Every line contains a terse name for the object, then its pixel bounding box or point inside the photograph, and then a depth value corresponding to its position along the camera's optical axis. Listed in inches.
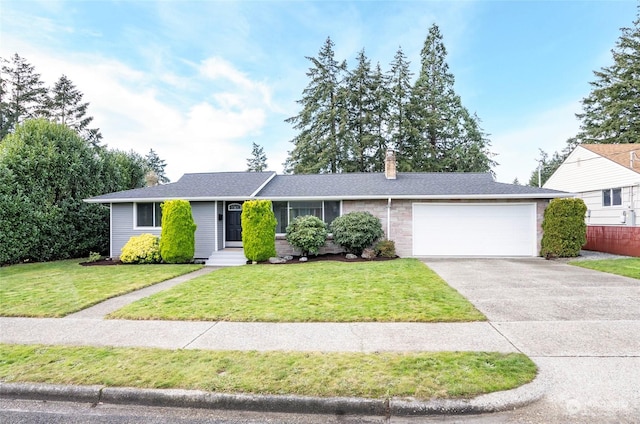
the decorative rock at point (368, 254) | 483.5
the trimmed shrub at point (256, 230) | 468.1
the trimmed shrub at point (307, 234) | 480.4
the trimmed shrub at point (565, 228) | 466.6
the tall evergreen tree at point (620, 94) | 974.6
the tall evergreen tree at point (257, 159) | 1870.1
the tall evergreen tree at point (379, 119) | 1016.9
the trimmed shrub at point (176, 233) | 468.4
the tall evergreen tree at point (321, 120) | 996.6
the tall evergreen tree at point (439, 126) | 1004.6
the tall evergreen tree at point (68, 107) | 1238.9
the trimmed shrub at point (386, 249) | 494.9
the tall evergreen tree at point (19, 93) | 1146.0
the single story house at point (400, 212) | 506.0
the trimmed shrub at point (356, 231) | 482.6
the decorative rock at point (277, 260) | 472.1
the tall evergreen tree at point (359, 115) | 1003.9
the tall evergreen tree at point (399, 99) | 1017.5
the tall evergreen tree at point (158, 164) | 1904.9
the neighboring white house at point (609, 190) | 522.3
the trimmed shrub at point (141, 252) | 484.7
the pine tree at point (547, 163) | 1850.6
